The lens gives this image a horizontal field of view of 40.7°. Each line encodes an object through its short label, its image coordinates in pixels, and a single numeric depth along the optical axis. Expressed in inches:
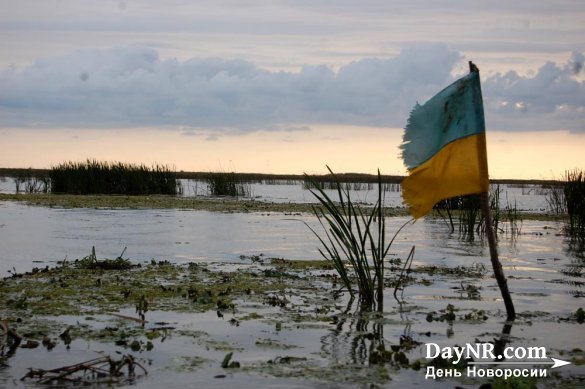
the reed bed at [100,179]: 1610.5
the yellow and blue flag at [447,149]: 311.0
